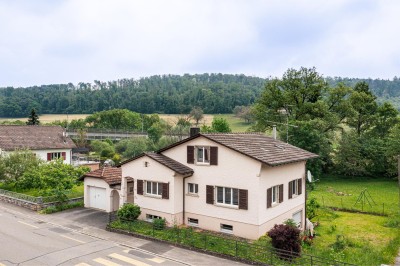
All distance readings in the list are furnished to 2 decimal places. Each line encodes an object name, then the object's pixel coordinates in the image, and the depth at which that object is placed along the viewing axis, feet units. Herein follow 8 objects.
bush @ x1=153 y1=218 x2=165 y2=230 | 75.05
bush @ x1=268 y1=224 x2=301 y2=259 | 60.80
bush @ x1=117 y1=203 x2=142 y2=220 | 79.55
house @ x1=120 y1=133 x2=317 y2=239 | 70.38
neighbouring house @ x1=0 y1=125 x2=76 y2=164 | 155.63
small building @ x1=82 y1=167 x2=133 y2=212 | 92.17
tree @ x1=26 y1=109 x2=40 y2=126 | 238.68
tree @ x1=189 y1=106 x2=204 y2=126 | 390.54
